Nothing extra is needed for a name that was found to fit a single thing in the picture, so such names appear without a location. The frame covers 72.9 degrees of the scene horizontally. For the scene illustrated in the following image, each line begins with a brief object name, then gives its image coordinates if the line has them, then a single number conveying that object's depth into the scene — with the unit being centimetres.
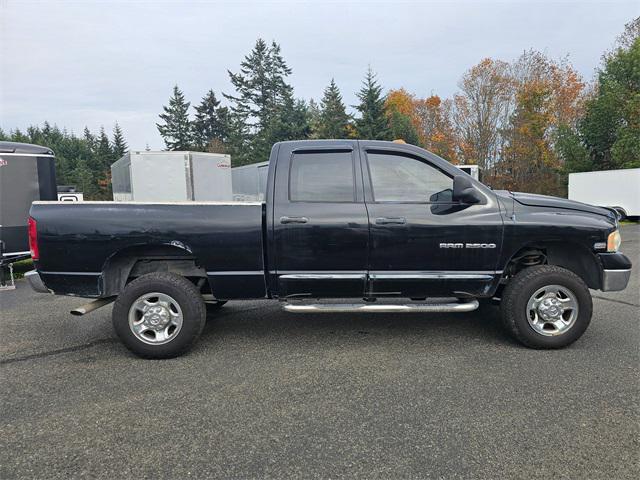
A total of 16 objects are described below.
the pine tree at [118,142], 6657
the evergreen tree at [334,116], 3581
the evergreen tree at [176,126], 6112
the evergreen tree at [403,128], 3759
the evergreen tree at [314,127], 3848
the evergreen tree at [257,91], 5341
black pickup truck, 396
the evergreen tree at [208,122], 6250
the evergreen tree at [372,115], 3344
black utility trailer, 746
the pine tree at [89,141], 6700
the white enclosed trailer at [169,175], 1261
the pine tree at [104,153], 6162
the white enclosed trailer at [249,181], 1631
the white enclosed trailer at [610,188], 2161
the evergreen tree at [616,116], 2691
